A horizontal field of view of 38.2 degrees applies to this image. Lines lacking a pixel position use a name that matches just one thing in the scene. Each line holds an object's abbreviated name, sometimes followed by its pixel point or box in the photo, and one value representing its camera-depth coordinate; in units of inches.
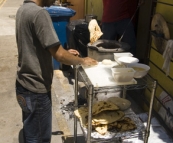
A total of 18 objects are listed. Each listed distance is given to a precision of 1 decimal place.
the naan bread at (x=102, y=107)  103.7
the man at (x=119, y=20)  176.1
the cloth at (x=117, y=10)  176.7
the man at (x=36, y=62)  84.7
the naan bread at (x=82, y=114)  106.2
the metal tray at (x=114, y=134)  98.2
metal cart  87.0
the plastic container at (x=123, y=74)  87.9
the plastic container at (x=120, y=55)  107.7
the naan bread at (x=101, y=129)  99.3
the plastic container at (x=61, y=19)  221.1
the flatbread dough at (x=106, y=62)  105.0
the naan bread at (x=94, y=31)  130.4
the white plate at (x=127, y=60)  99.6
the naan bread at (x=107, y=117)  101.2
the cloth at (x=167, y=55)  109.8
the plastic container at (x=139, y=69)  93.5
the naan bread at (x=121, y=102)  112.7
